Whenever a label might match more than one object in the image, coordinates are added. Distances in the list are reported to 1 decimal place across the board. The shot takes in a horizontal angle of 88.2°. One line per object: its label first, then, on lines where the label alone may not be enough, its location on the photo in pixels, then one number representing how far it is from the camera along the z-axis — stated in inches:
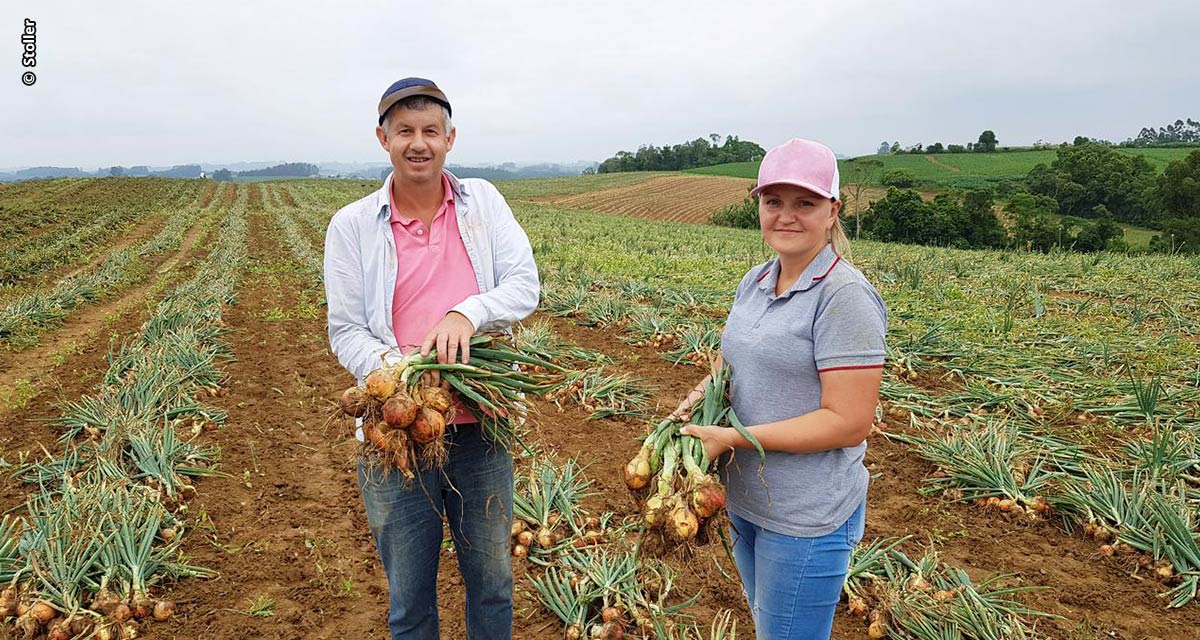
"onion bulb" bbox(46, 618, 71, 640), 100.5
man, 71.5
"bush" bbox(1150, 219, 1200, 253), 1002.0
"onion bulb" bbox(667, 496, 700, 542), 62.2
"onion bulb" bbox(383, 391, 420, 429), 65.7
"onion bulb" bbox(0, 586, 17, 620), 103.6
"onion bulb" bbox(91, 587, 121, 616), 105.7
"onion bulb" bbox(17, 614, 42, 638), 100.0
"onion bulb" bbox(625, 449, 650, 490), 68.5
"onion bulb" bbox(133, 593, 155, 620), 107.8
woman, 56.9
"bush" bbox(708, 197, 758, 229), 1280.8
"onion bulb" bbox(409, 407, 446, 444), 66.6
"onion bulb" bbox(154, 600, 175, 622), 108.2
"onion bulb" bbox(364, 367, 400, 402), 67.2
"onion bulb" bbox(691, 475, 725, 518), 62.1
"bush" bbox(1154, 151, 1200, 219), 1201.4
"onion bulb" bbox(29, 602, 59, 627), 101.8
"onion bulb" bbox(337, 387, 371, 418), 69.4
